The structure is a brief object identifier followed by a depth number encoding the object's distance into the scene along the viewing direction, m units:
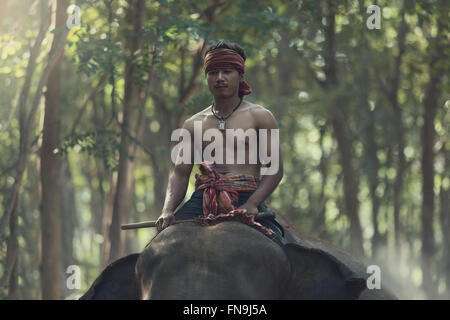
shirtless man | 8.04
